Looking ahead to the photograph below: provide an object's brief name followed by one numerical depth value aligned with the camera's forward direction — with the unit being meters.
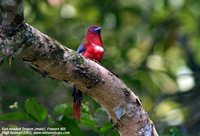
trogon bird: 8.26
